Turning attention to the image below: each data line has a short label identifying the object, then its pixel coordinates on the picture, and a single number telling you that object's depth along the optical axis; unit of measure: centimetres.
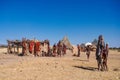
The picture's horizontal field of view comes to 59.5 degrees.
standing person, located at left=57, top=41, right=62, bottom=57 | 1422
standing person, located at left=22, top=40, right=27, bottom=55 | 1300
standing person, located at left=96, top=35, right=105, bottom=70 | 736
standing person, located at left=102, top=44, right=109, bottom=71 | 744
